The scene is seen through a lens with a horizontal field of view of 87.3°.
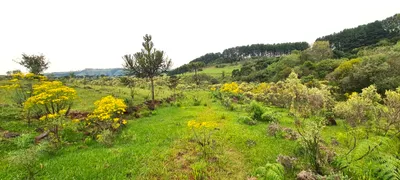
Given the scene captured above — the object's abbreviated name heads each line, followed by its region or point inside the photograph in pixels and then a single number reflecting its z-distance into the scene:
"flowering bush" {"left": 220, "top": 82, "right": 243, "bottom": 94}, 35.63
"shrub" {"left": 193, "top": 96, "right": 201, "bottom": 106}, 28.73
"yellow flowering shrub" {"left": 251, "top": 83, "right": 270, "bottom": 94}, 34.59
